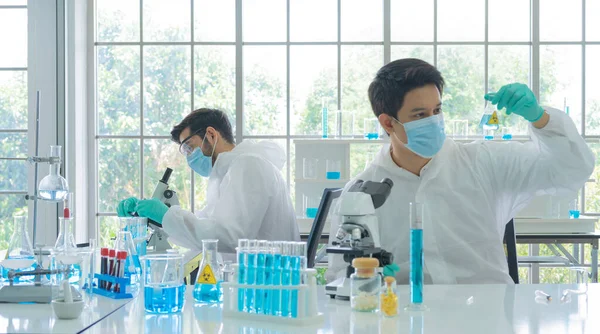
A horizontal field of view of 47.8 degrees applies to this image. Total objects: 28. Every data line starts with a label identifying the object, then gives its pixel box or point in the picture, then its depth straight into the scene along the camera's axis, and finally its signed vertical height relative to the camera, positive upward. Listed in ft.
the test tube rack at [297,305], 5.25 -1.14
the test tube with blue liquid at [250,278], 5.44 -0.94
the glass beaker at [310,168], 16.89 -0.16
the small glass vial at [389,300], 5.51 -1.13
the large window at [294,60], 17.84 +2.70
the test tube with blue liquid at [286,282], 5.30 -0.95
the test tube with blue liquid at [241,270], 5.49 -0.89
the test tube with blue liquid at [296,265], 5.27 -0.82
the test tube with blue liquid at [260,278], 5.39 -0.93
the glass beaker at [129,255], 6.90 -0.99
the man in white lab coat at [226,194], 9.72 -0.49
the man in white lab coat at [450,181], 8.07 -0.23
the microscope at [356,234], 5.99 -0.65
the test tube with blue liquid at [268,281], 5.36 -0.95
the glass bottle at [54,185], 8.01 -0.29
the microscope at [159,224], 10.49 -0.95
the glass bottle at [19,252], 7.09 -0.97
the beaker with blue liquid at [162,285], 5.70 -1.05
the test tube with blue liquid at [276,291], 5.32 -1.02
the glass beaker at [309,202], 16.97 -1.02
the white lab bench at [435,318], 5.11 -1.26
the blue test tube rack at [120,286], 6.51 -1.24
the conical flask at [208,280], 6.10 -1.07
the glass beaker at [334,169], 16.63 -0.18
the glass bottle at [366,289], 5.59 -1.06
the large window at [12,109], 16.24 +1.24
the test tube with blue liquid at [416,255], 5.87 -0.82
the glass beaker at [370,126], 17.30 +0.92
